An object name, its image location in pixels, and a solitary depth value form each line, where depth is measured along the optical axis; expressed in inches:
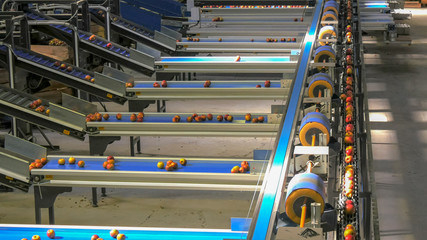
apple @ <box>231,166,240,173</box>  273.1
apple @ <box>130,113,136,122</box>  360.2
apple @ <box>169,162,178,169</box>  281.5
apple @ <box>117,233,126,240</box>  212.2
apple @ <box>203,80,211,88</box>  414.6
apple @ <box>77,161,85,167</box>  287.4
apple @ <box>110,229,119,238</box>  213.9
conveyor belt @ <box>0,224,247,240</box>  214.1
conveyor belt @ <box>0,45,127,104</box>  425.4
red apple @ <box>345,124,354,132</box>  234.4
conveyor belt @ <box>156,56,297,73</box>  460.0
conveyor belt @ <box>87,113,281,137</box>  349.1
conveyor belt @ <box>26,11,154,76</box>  484.7
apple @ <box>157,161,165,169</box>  283.4
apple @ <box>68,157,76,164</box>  290.8
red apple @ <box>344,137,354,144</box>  222.4
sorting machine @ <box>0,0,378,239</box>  152.1
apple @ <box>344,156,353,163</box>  202.8
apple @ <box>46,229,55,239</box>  212.7
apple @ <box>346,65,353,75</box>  309.9
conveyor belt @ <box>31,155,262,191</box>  271.1
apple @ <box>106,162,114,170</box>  284.0
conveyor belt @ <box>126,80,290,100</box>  403.9
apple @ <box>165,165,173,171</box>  280.8
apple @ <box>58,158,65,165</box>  288.8
